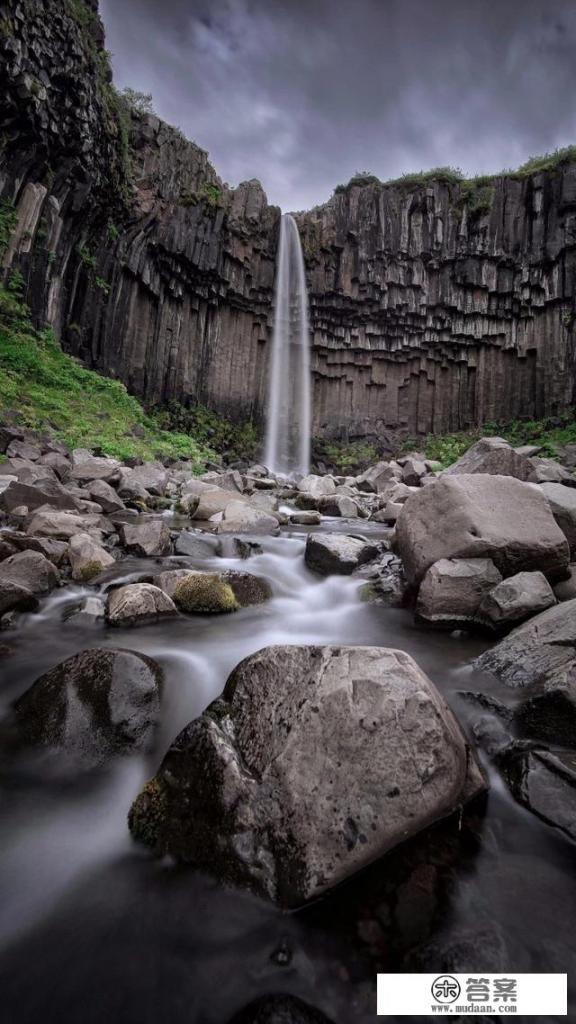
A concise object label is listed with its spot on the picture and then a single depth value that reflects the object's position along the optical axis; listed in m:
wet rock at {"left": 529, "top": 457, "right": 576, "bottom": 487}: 11.04
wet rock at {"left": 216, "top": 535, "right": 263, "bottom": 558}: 6.00
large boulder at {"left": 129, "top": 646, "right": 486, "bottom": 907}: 1.56
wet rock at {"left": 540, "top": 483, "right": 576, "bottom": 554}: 4.44
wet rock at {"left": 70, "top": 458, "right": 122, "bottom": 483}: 9.09
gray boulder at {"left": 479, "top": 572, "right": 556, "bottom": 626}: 3.36
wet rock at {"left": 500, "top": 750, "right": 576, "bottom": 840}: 1.79
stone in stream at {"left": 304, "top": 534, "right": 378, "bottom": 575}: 5.35
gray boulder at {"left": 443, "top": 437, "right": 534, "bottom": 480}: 7.04
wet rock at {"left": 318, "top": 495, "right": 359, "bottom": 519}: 10.73
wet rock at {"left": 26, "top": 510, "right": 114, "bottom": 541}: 5.29
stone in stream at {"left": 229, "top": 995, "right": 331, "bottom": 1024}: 1.23
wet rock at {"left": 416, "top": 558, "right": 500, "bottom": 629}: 3.65
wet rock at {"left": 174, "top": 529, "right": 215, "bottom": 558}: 5.88
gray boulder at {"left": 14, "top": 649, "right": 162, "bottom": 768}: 2.21
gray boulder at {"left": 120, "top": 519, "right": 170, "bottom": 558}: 5.62
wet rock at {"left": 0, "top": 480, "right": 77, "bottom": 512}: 6.24
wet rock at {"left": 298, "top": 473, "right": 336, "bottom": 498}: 13.83
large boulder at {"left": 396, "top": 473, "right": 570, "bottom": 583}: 3.73
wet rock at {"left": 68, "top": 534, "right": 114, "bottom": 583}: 4.56
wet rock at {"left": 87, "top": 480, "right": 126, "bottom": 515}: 7.66
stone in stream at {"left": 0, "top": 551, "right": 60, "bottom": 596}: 4.09
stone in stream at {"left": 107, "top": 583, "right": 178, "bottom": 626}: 3.62
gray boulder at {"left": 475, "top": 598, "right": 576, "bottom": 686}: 2.66
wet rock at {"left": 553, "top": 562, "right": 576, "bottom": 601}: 3.70
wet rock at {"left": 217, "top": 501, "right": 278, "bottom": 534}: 7.33
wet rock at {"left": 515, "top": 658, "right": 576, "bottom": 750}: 2.18
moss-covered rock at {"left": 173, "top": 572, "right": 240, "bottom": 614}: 4.00
